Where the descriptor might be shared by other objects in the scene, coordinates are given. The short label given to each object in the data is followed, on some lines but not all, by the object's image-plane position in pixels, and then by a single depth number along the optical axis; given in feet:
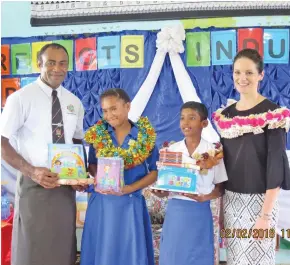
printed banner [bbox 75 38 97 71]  14.80
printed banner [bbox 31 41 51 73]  15.19
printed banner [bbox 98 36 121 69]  14.58
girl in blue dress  7.88
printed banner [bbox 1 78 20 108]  15.35
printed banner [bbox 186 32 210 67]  14.07
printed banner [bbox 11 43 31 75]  15.31
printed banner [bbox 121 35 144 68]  14.46
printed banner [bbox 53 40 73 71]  15.00
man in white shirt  7.95
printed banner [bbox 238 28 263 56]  13.75
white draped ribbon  13.94
